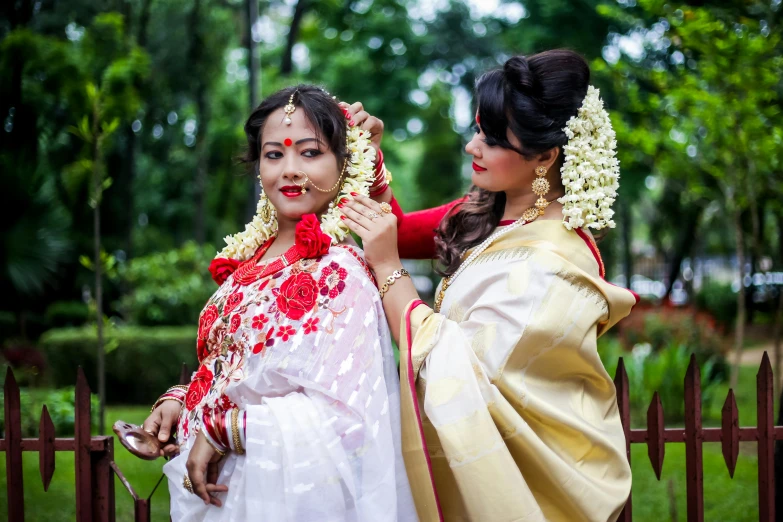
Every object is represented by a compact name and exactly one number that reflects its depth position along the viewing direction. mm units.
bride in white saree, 2123
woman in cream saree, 2307
